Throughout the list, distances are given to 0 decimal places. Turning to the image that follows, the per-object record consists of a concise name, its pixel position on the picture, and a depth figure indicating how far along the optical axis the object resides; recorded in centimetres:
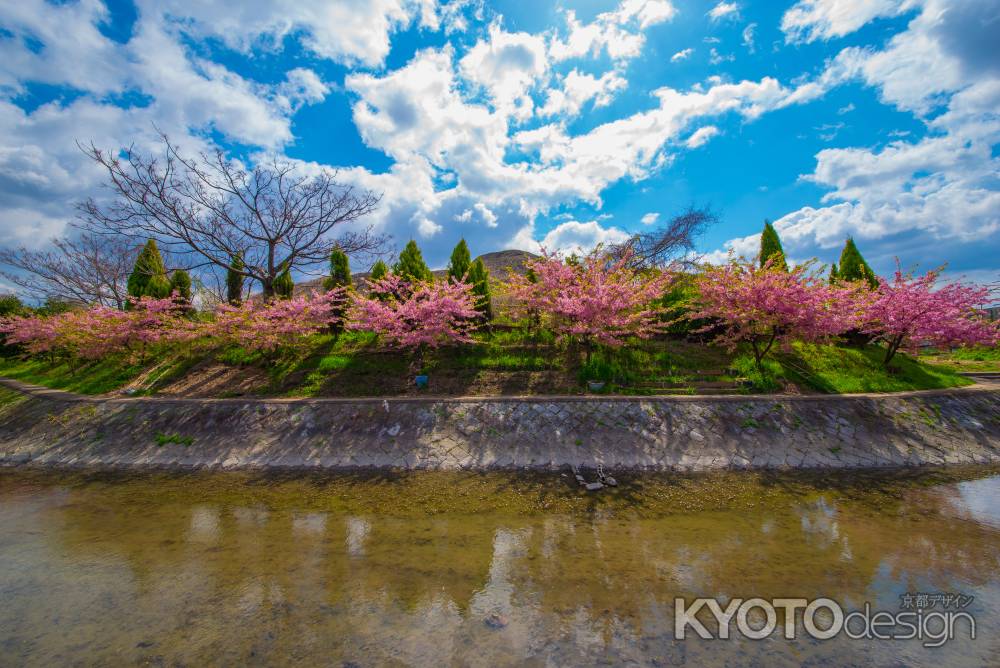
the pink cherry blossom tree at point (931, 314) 1261
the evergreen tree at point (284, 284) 1941
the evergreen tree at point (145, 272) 2016
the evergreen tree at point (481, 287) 1642
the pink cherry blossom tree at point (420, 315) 1278
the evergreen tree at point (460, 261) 1711
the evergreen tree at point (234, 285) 2017
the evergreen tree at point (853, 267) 1770
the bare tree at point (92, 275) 2522
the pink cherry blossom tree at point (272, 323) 1373
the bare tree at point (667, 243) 2481
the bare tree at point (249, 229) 1719
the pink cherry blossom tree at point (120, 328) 1580
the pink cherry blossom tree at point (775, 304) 1186
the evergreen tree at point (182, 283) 2022
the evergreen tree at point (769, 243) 1811
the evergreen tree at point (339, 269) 1862
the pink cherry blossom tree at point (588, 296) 1245
